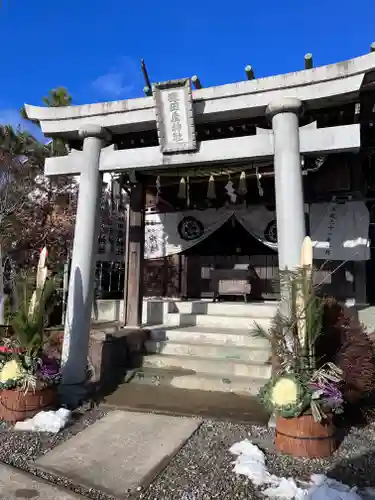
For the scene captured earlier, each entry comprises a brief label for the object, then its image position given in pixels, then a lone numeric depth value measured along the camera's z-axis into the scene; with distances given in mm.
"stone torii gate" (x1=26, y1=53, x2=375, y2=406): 5621
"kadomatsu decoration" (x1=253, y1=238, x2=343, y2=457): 3994
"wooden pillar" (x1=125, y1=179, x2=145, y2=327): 8555
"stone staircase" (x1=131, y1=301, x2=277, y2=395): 6332
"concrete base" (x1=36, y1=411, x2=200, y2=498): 3457
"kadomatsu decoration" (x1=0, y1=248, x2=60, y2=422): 4953
